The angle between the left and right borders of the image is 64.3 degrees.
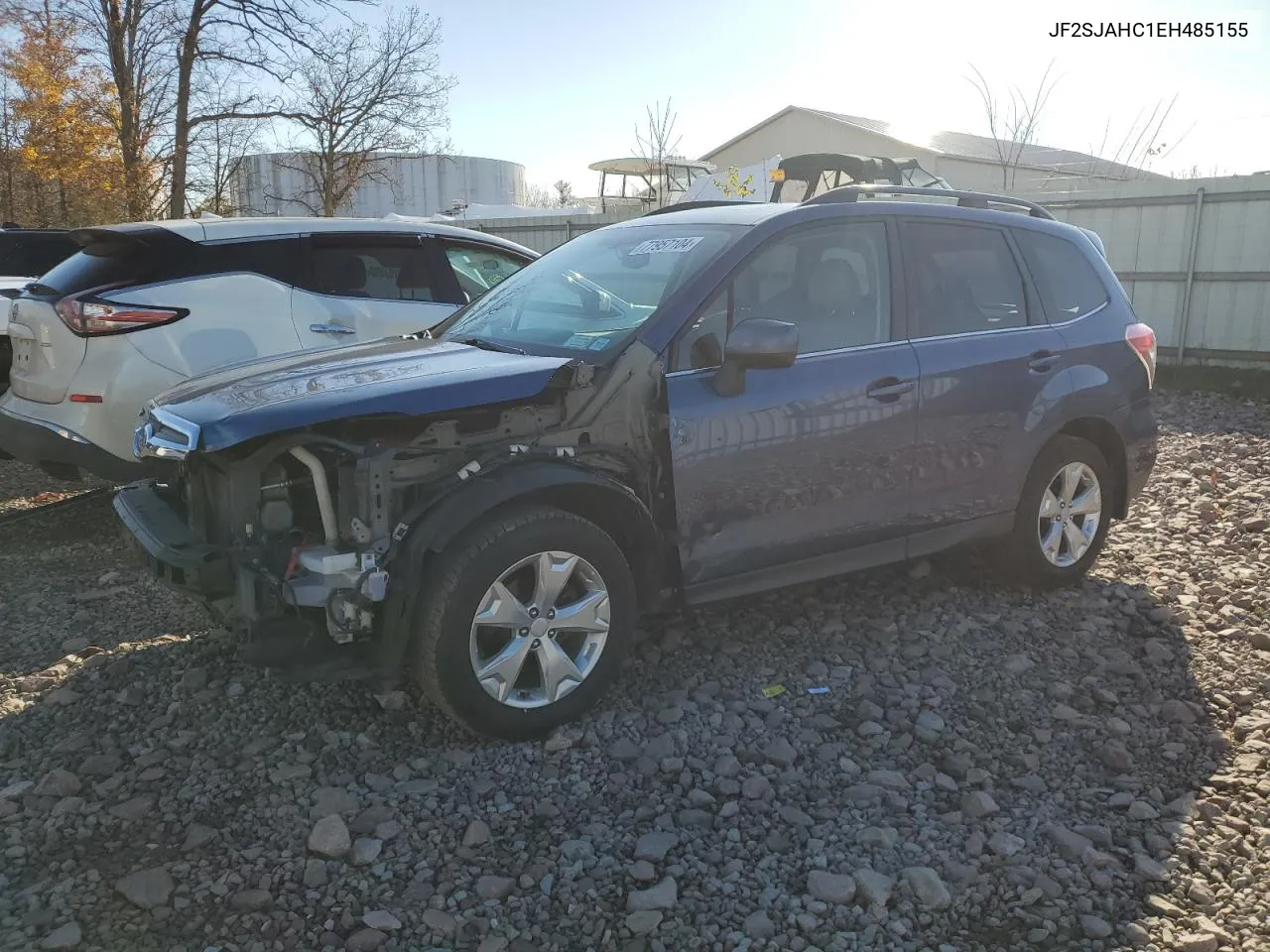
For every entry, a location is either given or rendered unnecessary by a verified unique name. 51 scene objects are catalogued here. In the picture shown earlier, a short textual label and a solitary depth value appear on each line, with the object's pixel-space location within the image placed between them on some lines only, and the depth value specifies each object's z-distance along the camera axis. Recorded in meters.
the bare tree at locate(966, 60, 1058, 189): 21.41
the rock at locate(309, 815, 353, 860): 2.88
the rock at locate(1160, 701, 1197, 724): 3.74
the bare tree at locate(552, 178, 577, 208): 41.78
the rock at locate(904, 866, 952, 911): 2.68
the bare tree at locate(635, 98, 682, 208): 23.34
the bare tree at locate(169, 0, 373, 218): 19.47
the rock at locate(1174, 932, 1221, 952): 2.53
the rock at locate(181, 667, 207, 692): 3.86
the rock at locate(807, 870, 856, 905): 2.69
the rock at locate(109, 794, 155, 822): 3.06
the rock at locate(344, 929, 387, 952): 2.52
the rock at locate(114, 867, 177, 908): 2.66
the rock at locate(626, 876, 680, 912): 2.66
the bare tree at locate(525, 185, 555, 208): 47.27
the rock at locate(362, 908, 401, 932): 2.59
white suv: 5.21
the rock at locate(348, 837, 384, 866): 2.87
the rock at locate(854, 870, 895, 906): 2.68
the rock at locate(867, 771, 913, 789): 3.26
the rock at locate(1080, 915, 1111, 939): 2.58
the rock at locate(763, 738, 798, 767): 3.39
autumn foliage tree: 19.27
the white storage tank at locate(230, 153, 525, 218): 27.33
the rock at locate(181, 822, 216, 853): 2.91
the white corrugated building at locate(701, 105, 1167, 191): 26.64
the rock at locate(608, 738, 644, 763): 3.41
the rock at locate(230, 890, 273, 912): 2.65
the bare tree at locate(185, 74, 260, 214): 21.68
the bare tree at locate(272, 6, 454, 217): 23.44
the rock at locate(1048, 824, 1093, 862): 2.89
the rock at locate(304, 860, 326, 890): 2.76
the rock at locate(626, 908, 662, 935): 2.58
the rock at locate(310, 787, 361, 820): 3.08
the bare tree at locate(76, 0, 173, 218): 19.67
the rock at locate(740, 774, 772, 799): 3.18
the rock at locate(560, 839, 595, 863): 2.87
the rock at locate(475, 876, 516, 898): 2.72
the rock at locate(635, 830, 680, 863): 2.88
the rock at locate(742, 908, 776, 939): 2.56
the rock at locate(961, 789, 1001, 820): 3.10
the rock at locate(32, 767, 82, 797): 3.15
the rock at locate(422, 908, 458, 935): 2.59
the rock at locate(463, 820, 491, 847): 2.95
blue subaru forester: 3.19
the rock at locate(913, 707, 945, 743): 3.57
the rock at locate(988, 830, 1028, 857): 2.90
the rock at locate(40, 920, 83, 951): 2.51
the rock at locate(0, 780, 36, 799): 3.15
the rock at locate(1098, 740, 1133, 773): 3.39
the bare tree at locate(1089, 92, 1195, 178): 22.17
